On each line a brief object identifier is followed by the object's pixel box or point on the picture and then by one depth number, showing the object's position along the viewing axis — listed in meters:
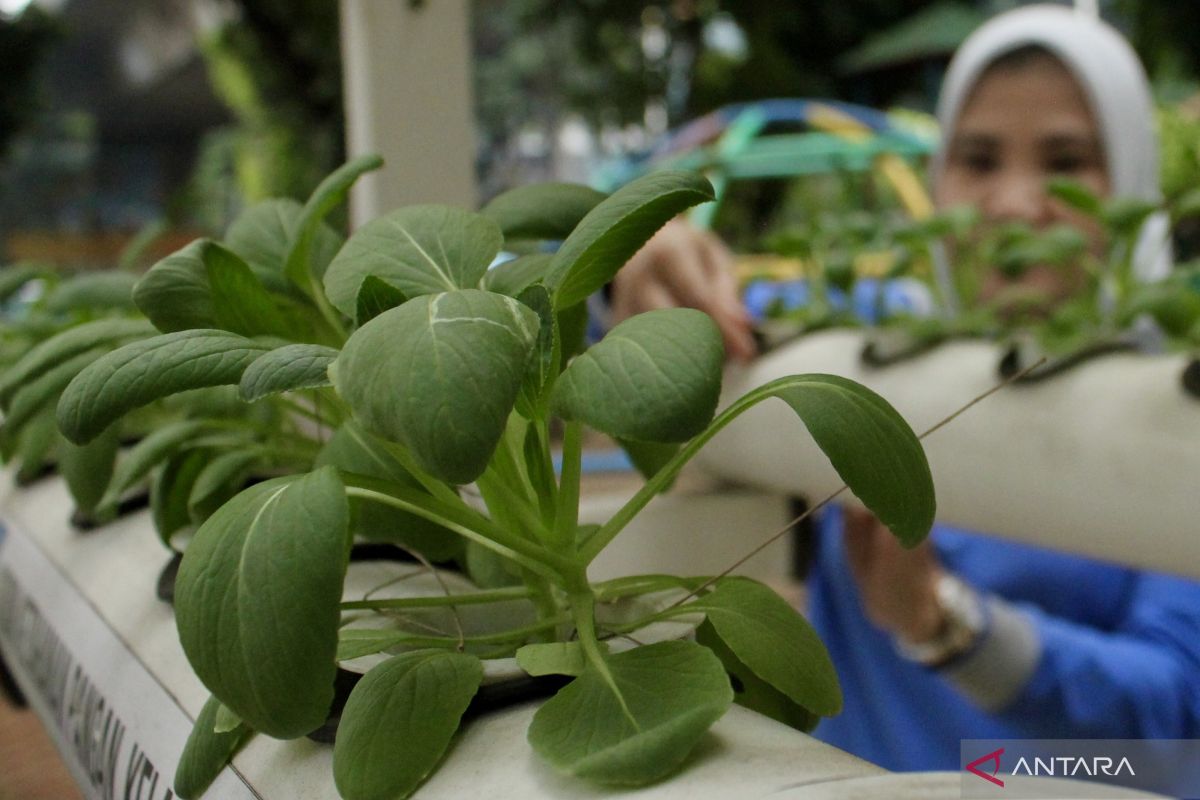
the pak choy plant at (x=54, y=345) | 0.37
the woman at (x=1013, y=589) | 0.92
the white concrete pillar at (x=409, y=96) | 0.76
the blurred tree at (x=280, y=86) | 2.89
